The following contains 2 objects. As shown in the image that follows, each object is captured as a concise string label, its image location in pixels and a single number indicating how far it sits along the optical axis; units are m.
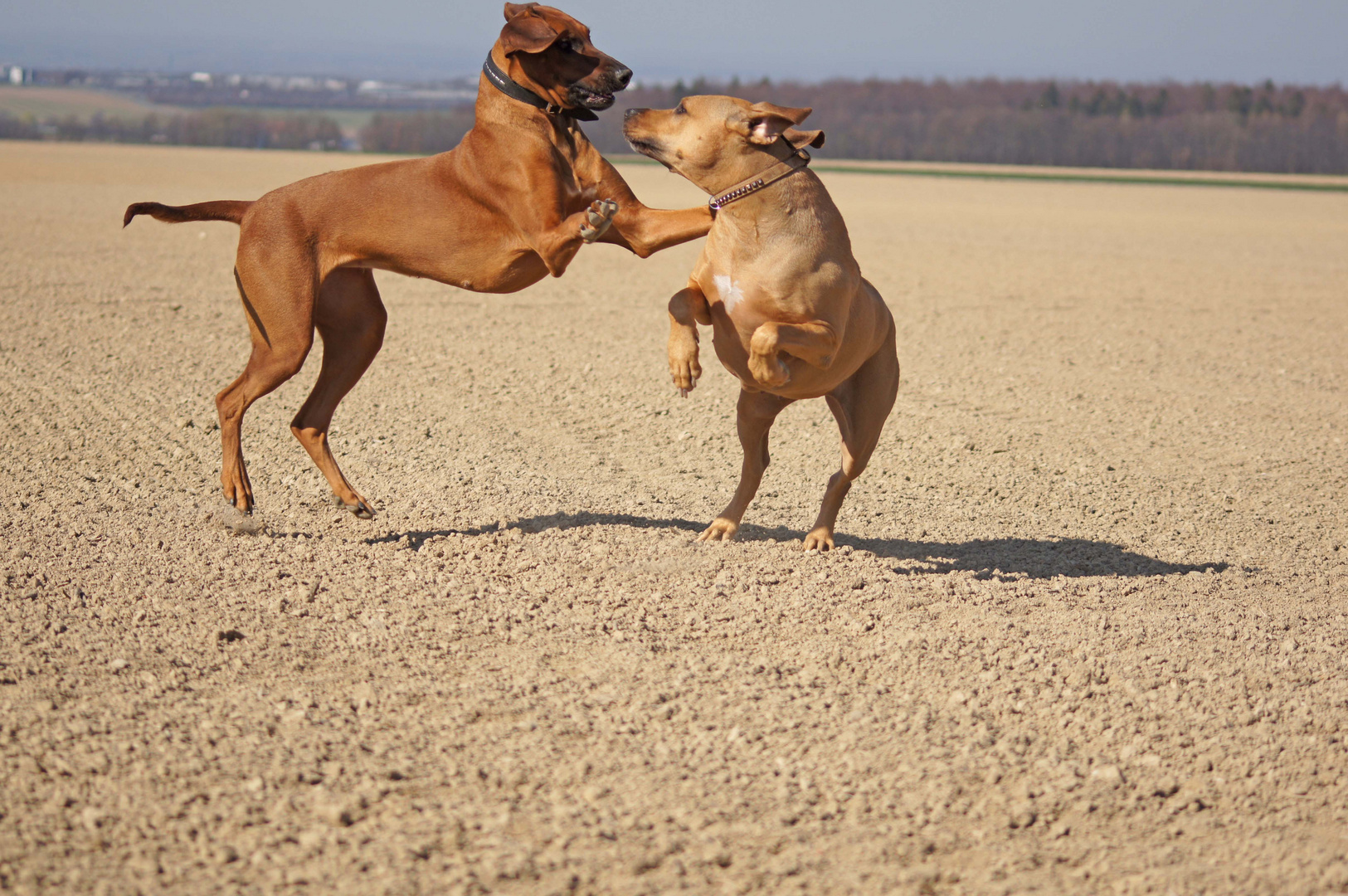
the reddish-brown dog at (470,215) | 11.52
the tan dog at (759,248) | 11.14
